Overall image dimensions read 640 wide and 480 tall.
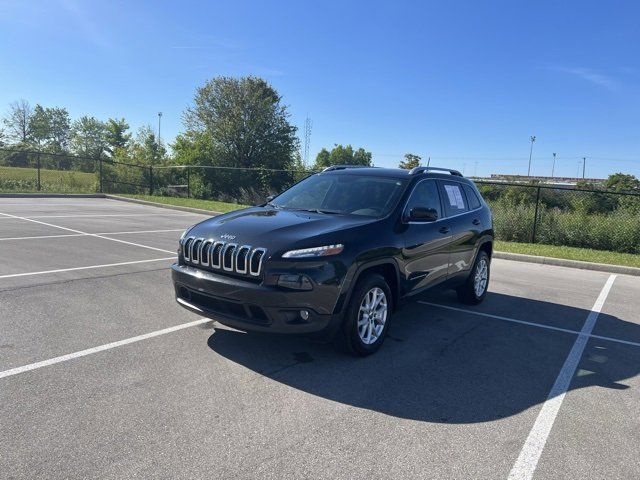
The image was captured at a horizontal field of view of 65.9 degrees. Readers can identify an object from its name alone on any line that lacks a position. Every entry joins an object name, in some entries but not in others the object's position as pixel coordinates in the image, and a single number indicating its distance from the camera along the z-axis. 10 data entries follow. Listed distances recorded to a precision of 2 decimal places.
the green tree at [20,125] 88.38
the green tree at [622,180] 44.22
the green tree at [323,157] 117.95
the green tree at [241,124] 38.56
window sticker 6.31
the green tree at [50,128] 92.19
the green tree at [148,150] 40.28
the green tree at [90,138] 84.62
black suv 4.04
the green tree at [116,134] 81.19
